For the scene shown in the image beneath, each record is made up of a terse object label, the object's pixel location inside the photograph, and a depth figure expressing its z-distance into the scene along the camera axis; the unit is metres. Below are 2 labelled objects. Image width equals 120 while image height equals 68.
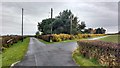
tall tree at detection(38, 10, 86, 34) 28.84
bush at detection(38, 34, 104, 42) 17.83
